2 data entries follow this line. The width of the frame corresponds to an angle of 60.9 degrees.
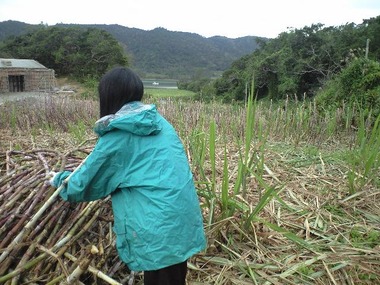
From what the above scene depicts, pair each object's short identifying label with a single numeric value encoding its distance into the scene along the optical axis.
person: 1.35
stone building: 24.81
